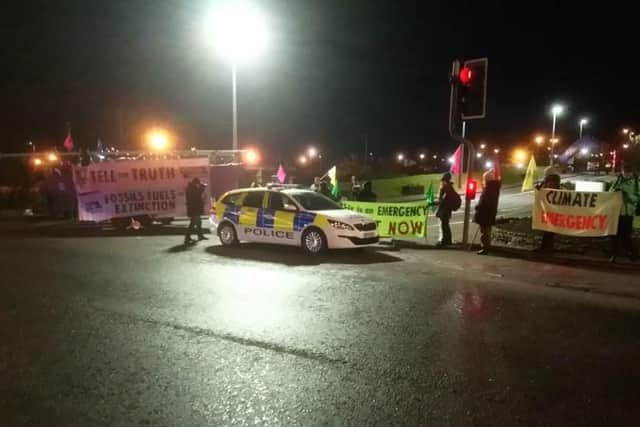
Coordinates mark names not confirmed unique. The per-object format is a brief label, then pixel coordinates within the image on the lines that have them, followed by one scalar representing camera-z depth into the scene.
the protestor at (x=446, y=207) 12.55
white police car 11.18
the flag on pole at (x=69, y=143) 28.53
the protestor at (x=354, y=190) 21.02
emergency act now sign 12.98
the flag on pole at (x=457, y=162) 15.52
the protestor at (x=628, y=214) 10.55
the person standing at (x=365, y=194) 19.03
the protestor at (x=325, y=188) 17.37
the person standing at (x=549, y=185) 11.49
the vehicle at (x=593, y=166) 59.66
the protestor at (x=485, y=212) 11.43
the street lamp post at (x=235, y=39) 18.22
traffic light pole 11.74
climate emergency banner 10.86
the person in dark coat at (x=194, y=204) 13.65
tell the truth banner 17.05
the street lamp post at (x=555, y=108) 37.38
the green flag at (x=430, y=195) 20.59
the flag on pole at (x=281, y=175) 20.72
